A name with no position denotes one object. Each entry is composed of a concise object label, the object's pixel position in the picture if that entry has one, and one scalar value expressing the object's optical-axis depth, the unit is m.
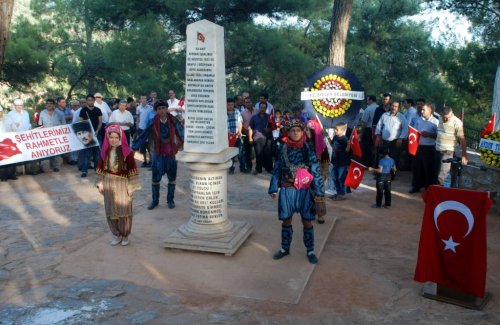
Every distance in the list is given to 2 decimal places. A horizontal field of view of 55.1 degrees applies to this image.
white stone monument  6.20
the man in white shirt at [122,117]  11.52
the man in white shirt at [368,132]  11.64
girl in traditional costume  6.27
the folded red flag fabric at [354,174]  8.35
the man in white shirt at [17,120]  10.86
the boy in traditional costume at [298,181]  5.70
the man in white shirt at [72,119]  12.62
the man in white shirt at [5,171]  10.62
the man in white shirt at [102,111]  12.09
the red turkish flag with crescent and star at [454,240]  4.66
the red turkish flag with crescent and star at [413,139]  9.16
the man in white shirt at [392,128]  10.05
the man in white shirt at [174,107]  12.54
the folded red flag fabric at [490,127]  7.89
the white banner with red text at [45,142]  10.55
